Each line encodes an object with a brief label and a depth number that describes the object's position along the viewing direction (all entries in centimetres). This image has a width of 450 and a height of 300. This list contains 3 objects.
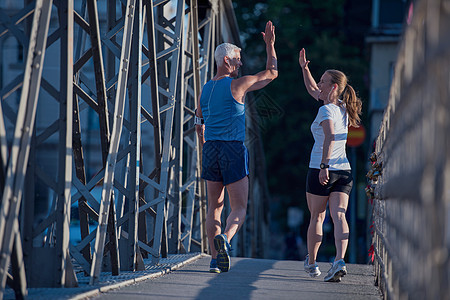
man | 1280
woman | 1239
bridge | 453
